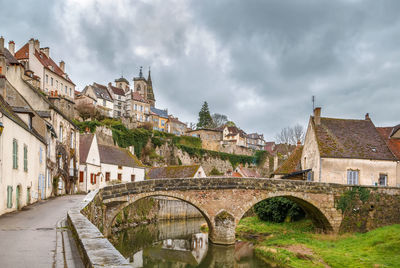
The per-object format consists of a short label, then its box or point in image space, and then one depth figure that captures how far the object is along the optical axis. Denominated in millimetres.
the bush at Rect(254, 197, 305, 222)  24312
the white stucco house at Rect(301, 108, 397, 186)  22750
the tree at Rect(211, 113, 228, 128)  82188
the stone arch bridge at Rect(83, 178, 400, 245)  18656
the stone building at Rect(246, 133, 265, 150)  85062
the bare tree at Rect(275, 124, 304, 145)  45312
